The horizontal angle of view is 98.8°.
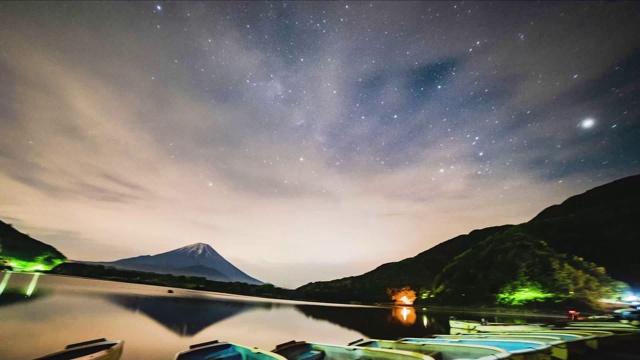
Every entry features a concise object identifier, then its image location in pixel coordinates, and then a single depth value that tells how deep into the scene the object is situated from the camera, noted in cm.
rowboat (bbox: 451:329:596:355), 1031
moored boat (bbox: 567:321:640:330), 1445
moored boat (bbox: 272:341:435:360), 794
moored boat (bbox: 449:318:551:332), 1565
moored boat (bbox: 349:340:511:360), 762
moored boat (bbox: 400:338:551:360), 777
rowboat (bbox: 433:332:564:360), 916
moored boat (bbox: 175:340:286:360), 915
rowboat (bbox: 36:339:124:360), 834
